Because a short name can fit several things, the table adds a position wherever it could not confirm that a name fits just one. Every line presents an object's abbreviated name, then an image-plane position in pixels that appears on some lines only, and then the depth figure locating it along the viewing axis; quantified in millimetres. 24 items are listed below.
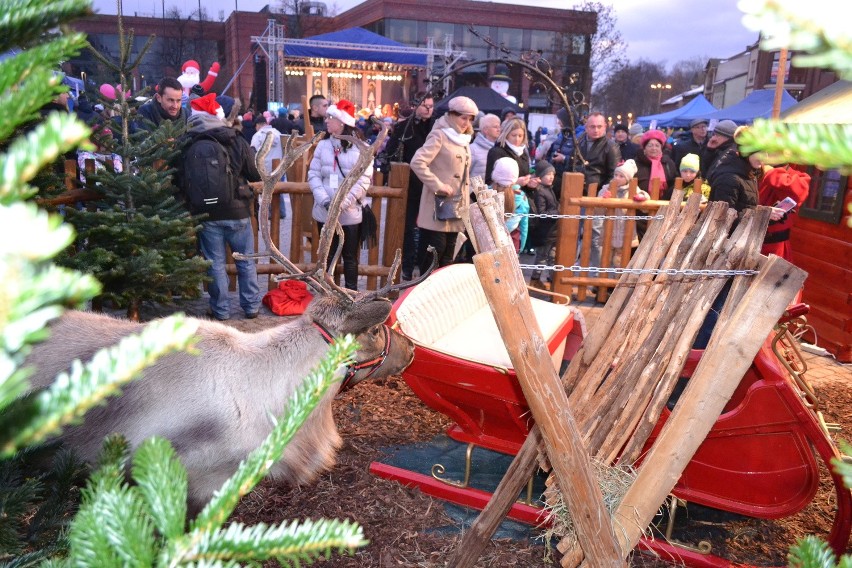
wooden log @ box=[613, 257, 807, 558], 2656
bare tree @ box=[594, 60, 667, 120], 45250
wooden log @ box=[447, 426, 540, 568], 2809
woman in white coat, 6566
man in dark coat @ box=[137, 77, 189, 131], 6531
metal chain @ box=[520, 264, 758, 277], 2905
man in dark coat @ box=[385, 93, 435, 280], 7957
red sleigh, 3018
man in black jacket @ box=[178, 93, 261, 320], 6035
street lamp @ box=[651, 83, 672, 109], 50125
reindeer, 2811
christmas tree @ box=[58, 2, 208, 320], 5238
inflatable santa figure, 8773
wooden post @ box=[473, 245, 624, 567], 2303
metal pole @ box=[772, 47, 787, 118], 6952
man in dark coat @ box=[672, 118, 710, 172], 11047
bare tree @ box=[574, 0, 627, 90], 33281
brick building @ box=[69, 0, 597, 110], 32656
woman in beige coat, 6613
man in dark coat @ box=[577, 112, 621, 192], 8797
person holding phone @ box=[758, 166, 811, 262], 6227
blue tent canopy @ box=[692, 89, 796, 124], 18234
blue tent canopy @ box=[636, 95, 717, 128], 24172
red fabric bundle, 6781
